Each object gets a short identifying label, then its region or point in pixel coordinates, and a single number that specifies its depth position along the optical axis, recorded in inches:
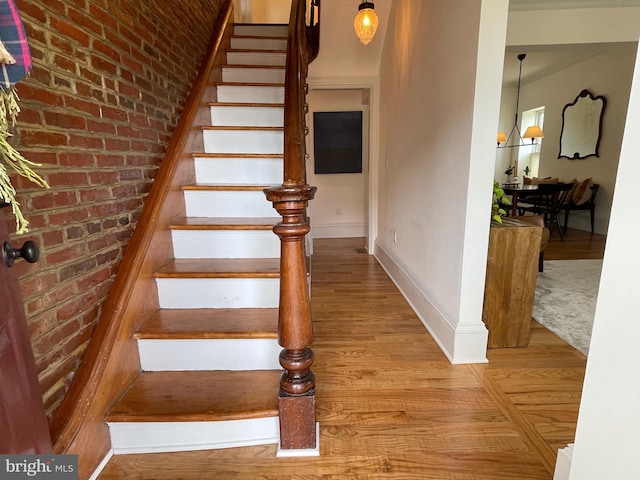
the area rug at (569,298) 86.9
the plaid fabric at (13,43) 22.6
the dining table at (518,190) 164.4
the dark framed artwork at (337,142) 193.5
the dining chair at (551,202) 191.0
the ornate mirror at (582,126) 200.7
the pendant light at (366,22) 102.4
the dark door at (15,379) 28.6
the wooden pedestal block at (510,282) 73.9
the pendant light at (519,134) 225.9
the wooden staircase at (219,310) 50.0
